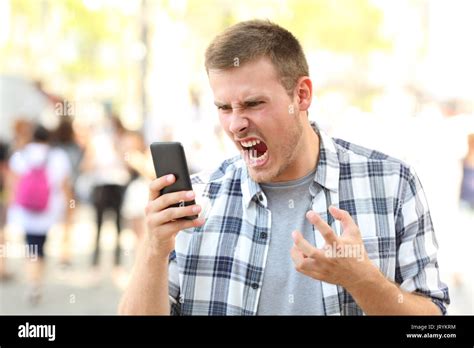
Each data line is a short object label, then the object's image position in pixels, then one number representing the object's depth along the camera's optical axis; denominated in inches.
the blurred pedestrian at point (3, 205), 248.5
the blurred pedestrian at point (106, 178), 252.4
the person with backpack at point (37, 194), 219.9
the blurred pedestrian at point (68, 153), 254.5
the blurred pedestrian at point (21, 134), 249.8
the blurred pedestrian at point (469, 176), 231.6
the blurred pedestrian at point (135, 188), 253.3
